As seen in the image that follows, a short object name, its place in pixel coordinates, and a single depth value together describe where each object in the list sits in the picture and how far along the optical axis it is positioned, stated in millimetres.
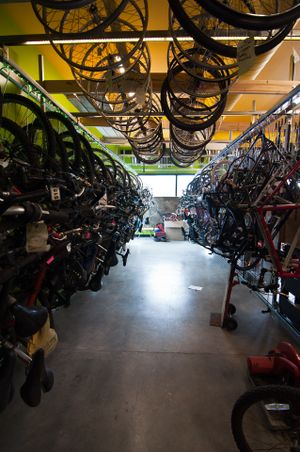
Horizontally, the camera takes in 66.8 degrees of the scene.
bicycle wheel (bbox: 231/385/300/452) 1073
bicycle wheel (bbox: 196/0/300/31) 883
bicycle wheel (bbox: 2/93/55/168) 1641
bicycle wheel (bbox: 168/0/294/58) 1088
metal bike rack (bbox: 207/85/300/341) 2061
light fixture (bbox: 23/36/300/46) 1452
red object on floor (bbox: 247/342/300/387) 1296
